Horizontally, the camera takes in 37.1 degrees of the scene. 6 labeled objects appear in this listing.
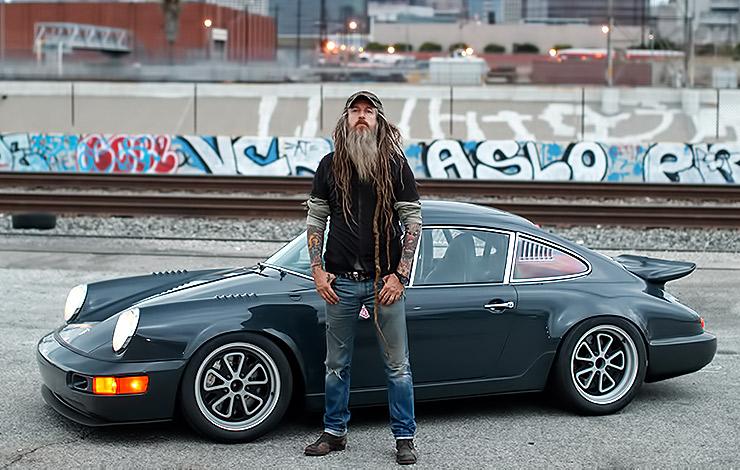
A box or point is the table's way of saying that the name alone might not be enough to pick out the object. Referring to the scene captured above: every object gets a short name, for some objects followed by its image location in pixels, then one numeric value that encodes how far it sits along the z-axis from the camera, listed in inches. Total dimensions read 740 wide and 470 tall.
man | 209.9
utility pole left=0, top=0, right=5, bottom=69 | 2282.2
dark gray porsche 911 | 222.8
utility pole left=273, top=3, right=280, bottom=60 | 2548.2
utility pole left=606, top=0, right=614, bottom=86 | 1609.3
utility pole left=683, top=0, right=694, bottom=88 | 1648.6
